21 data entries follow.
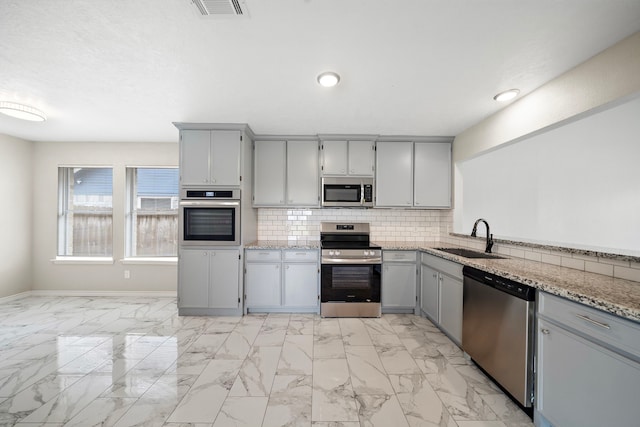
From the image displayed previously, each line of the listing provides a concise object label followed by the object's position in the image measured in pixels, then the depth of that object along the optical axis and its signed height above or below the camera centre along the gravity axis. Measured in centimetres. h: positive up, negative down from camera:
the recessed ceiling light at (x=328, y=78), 205 +115
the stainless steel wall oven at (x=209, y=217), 325 -5
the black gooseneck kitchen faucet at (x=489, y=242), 273 -31
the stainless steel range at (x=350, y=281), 329 -90
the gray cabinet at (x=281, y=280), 338 -91
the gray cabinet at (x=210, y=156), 326 +76
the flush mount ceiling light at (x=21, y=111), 252 +107
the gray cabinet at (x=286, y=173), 368 +61
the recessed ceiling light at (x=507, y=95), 227 +114
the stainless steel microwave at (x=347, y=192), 362 +32
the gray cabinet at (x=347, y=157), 363 +84
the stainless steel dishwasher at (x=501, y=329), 163 -87
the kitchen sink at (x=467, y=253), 266 -44
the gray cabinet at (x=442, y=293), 253 -91
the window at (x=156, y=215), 419 -4
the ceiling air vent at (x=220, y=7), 137 +118
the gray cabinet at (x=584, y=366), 113 -79
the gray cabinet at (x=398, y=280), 340 -90
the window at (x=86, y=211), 418 +2
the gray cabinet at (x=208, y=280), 327 -89
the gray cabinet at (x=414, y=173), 371 +62
